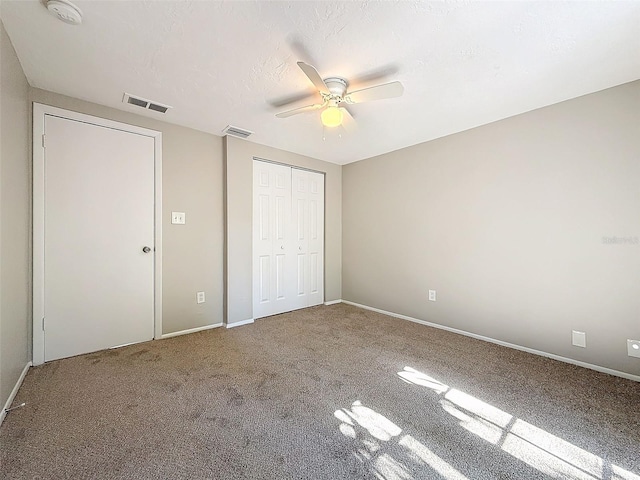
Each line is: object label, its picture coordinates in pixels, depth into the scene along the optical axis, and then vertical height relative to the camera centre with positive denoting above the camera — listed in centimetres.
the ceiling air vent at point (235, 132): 305 +122
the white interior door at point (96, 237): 235 +1
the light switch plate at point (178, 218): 298 +22
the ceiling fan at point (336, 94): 181 +103
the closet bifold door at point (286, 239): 367 -1
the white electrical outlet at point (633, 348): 208 -83
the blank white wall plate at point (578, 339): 231 -85
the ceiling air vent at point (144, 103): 240 +122
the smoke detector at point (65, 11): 142 +120
